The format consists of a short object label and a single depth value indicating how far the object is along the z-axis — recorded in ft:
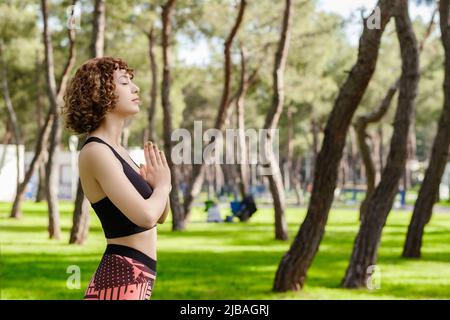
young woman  10.02
